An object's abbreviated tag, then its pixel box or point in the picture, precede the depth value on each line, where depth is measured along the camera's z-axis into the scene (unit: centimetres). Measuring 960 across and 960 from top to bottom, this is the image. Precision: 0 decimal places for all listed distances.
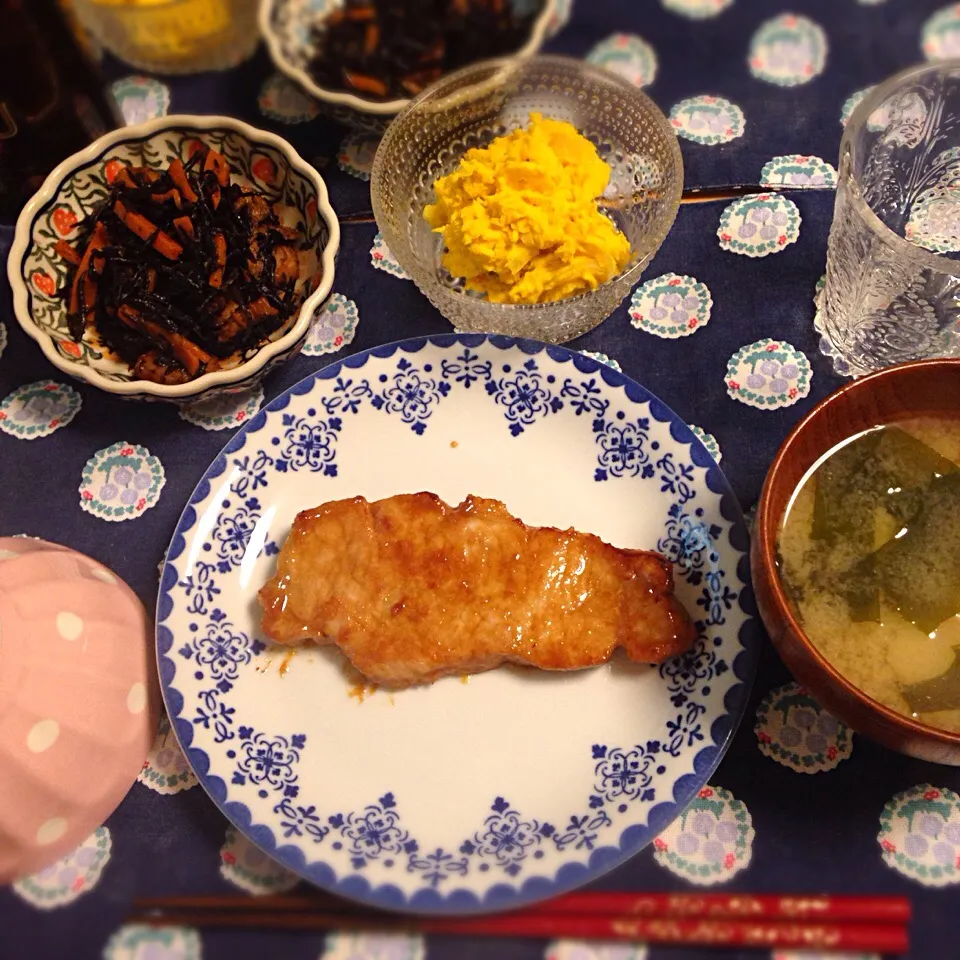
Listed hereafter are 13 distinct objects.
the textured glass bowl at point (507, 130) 37
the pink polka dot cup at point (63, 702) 32
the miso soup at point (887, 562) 30
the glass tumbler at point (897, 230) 34
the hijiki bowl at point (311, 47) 40
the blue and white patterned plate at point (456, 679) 32
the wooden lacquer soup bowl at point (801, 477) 28
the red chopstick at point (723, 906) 31
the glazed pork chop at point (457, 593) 33
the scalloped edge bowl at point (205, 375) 35
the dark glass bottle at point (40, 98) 36
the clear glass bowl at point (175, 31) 44
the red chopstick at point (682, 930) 31
